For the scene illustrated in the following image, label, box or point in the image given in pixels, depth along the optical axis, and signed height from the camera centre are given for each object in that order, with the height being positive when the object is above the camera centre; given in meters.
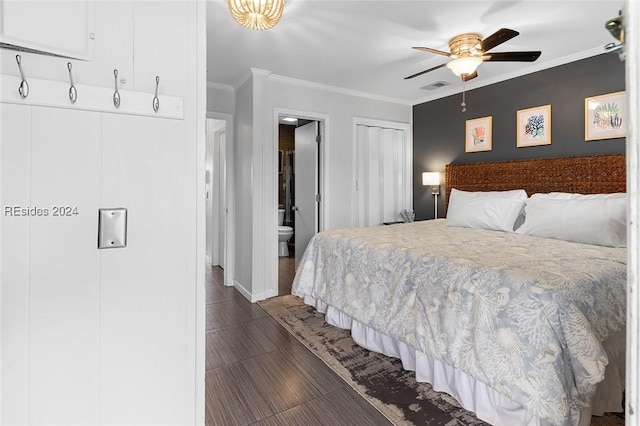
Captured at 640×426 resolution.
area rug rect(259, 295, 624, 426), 1.74 -1.06
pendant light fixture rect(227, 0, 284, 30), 1.86 +1.20
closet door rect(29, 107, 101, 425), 0.81 -0.14
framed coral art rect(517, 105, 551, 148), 3.40 +0.96
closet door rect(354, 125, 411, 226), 4.56 +0.58
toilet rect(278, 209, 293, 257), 5.84 -0.42
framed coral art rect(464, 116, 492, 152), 3.91 +0.99
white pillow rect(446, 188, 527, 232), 3.08 +0.05
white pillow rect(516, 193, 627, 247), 2.26 -0.03
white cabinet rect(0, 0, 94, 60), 0.74 +0.45
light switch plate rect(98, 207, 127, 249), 0.88 -0.04
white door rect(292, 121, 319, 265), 4.38 +0.43
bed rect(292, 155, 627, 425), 1.39 -0.52
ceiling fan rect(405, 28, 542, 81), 2.48 +1.26
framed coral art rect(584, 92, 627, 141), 2.88 +0.90
